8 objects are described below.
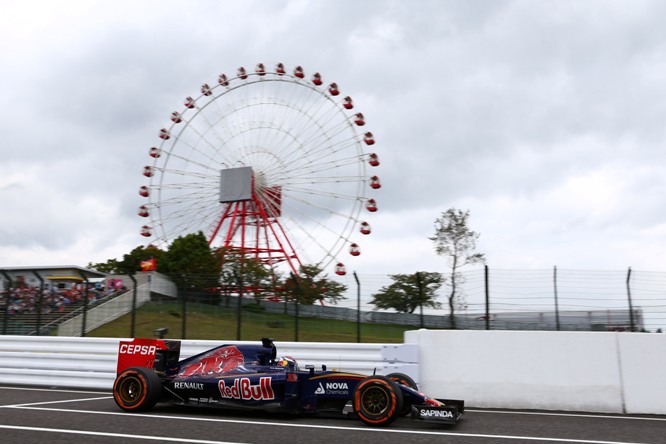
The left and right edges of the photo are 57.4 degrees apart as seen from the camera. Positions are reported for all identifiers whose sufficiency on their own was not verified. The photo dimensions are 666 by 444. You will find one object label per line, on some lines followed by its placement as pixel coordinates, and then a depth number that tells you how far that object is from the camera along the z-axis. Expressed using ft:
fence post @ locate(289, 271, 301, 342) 51.62
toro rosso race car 23.80
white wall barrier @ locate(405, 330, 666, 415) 29.25
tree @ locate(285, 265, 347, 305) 51.98
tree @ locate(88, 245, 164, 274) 234.35
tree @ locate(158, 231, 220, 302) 171.53
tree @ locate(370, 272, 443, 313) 49.21
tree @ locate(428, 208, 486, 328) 106.73
